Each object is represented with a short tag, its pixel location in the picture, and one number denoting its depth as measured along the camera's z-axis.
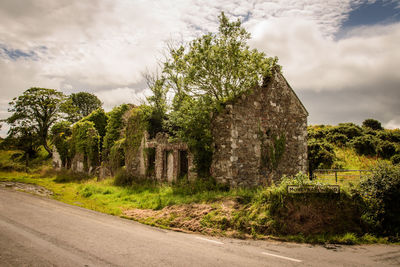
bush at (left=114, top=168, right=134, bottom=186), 16.70
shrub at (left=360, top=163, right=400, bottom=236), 7.43
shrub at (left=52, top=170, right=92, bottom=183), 21.09
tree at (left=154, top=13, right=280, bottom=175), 13.50
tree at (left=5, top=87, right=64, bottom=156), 31.55
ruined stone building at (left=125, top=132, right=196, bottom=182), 14.88
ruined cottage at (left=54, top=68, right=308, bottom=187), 12.95
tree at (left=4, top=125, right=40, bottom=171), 31.20
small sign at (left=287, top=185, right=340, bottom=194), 8.01
